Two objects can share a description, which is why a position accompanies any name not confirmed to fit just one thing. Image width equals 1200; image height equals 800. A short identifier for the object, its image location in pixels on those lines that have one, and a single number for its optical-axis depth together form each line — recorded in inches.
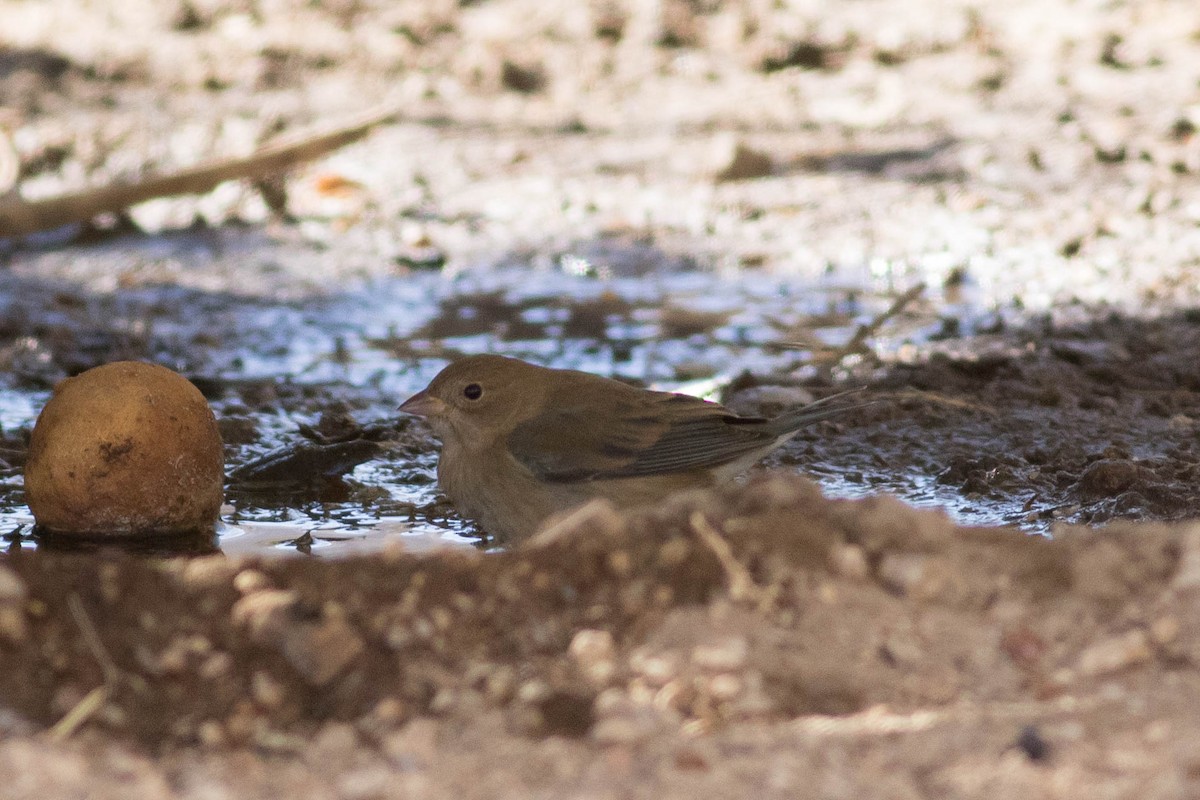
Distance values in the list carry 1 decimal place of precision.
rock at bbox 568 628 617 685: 241.3
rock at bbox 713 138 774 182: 806.7
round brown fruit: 354.3
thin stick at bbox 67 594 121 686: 237.1
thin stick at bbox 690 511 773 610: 256.2
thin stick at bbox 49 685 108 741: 224.7
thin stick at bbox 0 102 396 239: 695.7
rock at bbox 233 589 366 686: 240.1
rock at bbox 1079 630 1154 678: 240.5
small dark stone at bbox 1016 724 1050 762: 213.3
